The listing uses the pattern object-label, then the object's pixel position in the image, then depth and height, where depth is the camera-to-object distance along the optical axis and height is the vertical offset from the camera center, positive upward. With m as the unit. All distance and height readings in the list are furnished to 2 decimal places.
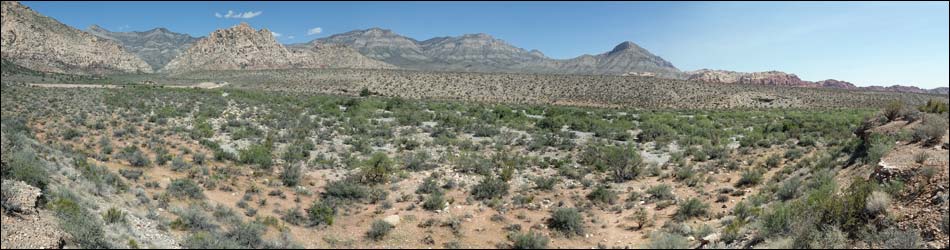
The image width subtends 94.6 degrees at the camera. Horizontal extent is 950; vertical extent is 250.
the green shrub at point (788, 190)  10.34 -1.70
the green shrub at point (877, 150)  10.05 -0.72
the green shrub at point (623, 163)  14.62 -1.57
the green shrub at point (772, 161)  14.59 -1.43
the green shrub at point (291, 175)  13.33 -1.83
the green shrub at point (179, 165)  13.55 -1.53
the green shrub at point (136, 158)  13.36 -1.29
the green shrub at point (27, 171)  8.66 -1.12
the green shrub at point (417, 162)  15.58 -1.63
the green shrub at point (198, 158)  14.47 -1.41
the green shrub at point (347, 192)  12.36 -2.12
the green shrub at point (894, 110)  13.50 +0.29
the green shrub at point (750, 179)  12.62 -1.74
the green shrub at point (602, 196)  12.21 -2.21
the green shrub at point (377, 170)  13.98 -1.73
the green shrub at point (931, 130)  9.67 -0.24
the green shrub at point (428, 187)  12.93 -2.07
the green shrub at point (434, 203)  11.48 -2.25
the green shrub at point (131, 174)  11.69 -1.56
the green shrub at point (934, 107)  11.17 +0.33
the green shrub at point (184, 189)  10.88 -1.85
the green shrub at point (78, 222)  7.19 -1.84
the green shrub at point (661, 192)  12.19 -2.10
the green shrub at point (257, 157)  14.89 -1.41
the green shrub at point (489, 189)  12.59 -2.10
